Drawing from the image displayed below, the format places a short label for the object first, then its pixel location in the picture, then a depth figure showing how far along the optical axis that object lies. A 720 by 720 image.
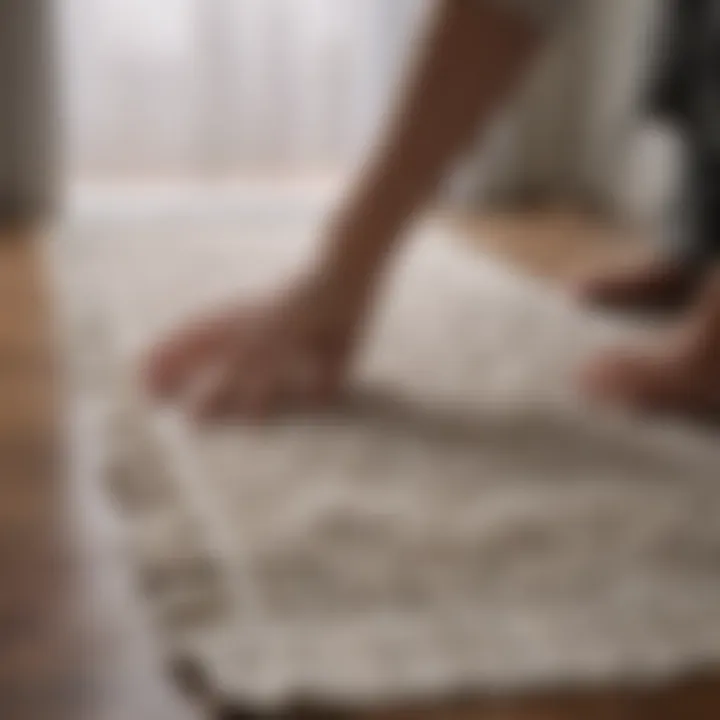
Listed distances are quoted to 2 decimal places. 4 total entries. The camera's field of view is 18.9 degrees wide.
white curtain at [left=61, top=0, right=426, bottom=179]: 3.37
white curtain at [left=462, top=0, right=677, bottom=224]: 3.52
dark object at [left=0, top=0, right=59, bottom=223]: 3.16
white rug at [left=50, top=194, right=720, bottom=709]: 1.31
